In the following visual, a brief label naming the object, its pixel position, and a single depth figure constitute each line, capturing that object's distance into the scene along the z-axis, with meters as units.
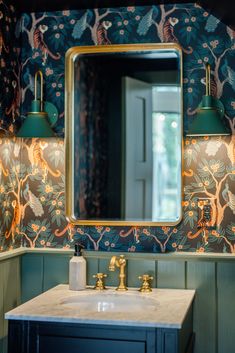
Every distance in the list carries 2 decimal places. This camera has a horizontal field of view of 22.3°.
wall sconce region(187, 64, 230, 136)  2.56
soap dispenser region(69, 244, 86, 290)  2.61
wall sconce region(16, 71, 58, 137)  2.70
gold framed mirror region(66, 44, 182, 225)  2.71
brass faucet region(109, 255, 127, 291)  2.62
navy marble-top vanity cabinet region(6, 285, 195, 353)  2.07
